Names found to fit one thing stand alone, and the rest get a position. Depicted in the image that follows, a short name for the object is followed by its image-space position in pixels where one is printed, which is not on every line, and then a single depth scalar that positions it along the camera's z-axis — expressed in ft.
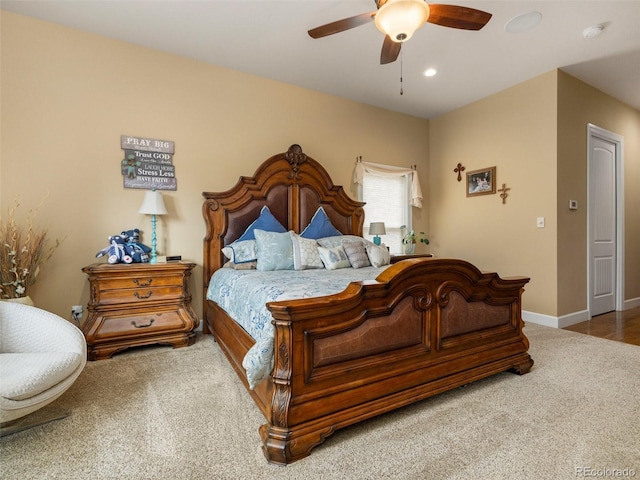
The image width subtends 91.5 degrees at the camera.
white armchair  4.68
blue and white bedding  4.90
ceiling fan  6.03
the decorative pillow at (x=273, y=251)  9.89
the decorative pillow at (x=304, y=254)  10.16
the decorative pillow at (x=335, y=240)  11.43
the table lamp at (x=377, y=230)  14.25
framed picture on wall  13.92
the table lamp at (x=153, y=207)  9.77
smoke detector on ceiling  9.29
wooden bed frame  4.79
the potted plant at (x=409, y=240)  15.30
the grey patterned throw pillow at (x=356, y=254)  10.66
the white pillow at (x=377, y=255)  10.86
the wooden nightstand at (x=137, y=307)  8.71
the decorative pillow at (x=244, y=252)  10.43
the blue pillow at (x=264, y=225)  11.45
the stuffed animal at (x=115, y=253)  9.24
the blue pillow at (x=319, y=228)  12.48
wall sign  10.21
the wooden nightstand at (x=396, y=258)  12.49
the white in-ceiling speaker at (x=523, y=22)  8.77
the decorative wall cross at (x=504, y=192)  13.42
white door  13.11
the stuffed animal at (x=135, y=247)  9.62
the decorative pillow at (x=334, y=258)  10.28
